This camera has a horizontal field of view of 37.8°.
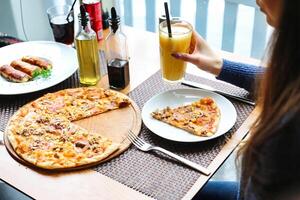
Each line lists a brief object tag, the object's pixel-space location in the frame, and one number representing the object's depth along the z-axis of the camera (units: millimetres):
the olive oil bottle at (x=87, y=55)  1261
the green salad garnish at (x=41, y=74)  1315
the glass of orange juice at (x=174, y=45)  1180
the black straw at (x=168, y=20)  1134
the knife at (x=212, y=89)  1191
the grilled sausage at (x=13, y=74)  1298
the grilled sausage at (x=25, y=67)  1322
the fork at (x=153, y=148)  972
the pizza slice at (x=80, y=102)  1168
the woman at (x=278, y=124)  683
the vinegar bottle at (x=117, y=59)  1255
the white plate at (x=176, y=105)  1059
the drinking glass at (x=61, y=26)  1472
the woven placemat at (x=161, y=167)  935
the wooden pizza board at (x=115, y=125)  1046
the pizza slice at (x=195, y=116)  1074
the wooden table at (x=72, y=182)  929
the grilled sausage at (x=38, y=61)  1352
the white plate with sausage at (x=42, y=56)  1262
